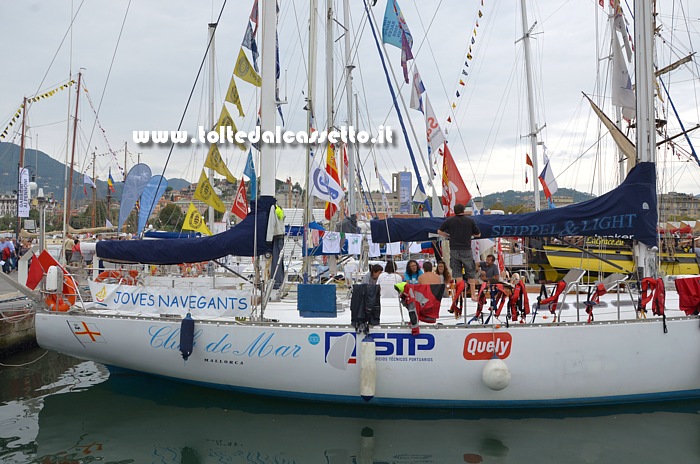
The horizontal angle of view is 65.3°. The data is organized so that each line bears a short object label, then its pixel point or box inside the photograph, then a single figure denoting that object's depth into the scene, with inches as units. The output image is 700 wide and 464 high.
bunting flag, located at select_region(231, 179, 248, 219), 537.6
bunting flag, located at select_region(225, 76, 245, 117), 419.1
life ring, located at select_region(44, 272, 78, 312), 349.4
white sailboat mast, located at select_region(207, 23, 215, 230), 747.4
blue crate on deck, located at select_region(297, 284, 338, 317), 319.0
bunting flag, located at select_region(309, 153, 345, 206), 366.9
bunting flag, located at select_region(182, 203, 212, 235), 630.5
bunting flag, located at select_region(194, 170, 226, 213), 455.5
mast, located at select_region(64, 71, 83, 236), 937.5
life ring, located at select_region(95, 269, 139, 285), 402.3
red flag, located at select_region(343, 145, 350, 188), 722.4
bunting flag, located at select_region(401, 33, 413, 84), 437.1
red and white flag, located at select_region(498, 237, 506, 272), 475.1
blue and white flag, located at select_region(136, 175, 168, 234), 619.9
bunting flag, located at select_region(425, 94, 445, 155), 430.3
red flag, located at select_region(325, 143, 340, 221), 391.5
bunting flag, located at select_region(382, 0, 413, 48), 432.8
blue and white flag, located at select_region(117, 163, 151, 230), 703.7
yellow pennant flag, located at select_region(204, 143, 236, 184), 431.8
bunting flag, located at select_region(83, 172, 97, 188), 1307.8
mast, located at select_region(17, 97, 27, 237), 1139.9
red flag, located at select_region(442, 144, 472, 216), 390.9
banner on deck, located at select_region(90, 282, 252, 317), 326.0
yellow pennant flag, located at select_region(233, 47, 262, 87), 376.5
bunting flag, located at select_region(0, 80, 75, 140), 759.4
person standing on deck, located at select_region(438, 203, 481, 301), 323.6
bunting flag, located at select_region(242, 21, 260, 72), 413.7
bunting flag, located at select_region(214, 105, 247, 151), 447.2
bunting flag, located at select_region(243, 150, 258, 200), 544.0
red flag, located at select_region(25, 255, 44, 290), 356.8
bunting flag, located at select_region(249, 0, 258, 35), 406.6
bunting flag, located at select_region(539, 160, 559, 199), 783.7
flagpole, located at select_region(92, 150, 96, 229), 1346.6
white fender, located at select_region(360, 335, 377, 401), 290.7
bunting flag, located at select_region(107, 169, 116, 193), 1502.8
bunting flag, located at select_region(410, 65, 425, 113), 448.5
